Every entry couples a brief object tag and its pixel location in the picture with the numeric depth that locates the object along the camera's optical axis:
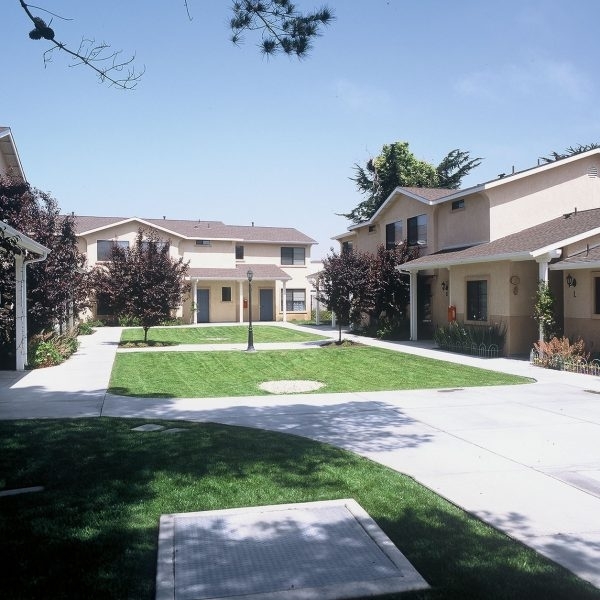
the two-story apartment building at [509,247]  16.41
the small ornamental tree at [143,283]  23.47
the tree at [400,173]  41.69
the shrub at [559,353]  15.16
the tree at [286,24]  7.21
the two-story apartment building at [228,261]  35.22
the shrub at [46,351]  15.89
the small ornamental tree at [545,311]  16.34
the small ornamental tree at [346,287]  22.50
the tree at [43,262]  16.59
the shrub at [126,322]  33.47
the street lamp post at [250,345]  20.50
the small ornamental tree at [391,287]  24.52
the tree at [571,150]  41.21
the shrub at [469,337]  18.38
